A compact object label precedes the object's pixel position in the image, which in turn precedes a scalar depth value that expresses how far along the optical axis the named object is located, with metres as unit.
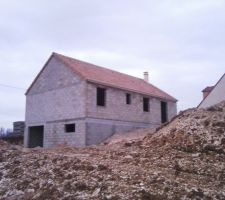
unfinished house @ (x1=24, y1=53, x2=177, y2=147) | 13.99
